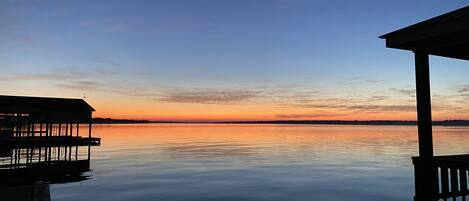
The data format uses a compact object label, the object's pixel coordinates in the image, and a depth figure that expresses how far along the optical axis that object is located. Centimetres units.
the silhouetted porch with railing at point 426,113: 766
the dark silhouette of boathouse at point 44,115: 3647
